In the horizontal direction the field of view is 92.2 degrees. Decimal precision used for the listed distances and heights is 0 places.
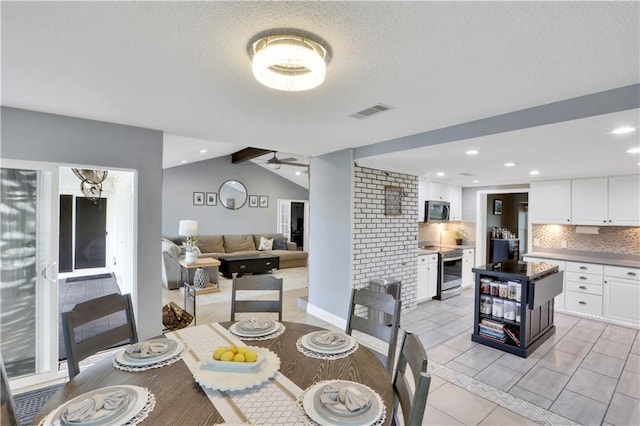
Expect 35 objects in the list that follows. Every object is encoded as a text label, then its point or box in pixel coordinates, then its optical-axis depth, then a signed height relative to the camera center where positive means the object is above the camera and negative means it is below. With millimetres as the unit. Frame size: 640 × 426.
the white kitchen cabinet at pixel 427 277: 4973 -1069
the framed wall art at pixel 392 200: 4445 +168
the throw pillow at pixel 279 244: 8805 -956
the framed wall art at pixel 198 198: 8295 +308
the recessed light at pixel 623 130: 2331 +650
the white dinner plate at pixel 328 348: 1615 -731
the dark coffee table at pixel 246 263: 6965 -1236
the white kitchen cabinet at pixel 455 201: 6211 +231
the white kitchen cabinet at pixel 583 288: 4355 -1077
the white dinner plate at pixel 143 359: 1455 -724
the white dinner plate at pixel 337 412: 1065 -724
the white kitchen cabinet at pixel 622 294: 4035 -1069
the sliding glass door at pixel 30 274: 2627 -570
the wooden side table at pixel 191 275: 4395 -1222
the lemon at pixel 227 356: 1407 -669
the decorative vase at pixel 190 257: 5527 -850
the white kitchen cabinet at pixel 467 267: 5891 -1051
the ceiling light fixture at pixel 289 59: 1384 +702
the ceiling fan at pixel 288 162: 6175 +1037
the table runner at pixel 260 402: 1102 -743
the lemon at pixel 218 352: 1424 -666
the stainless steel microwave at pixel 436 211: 5453 +27
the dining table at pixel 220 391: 1120 -745
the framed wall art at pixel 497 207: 7555 +151
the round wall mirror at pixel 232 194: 8766 +462
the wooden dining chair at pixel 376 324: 1812 -696
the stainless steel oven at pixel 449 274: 5254 -1075
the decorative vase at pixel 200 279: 5719 -1287
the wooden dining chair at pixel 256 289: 2314 -600
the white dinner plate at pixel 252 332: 1847 -740
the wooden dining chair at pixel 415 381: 1004 -639
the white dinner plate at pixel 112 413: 1029 -719
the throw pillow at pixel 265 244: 8617 -938
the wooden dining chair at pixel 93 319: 1560 -652
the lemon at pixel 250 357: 1413 -677
